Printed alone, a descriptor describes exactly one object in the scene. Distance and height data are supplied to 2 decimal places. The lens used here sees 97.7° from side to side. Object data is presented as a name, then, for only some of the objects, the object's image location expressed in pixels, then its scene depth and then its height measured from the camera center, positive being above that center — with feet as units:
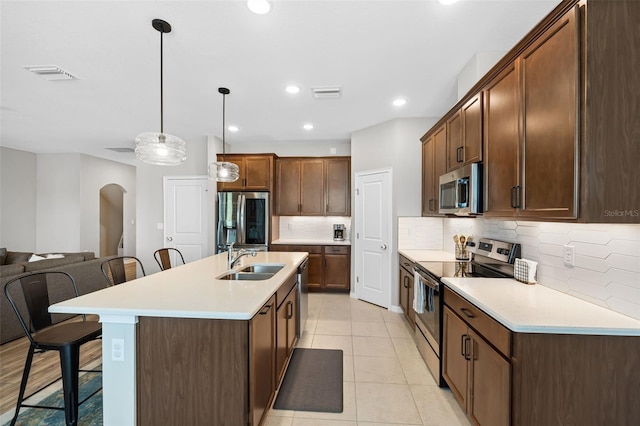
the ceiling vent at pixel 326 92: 10.11 +4.57
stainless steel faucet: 8.55 -1.31
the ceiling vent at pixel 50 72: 8.57 +4.49
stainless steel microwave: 7.13 +0.71
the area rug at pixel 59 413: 6.22 -4.64
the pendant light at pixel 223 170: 10.52 +1.67
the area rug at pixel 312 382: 6.86 -4.64
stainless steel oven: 7.47 -2.99
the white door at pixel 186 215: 16.94 -0.06
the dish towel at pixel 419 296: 8.60 -2.51
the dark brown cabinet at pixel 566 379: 4.08 -2.44
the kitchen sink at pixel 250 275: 8.34 -1.87
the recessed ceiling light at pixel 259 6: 5.89 +4.49
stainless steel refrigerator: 15.66 -0.32
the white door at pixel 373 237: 13.56 -1.09
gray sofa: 9.45 -2.29
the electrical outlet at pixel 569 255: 5.51 -0.78
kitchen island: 4.92 -2.62
